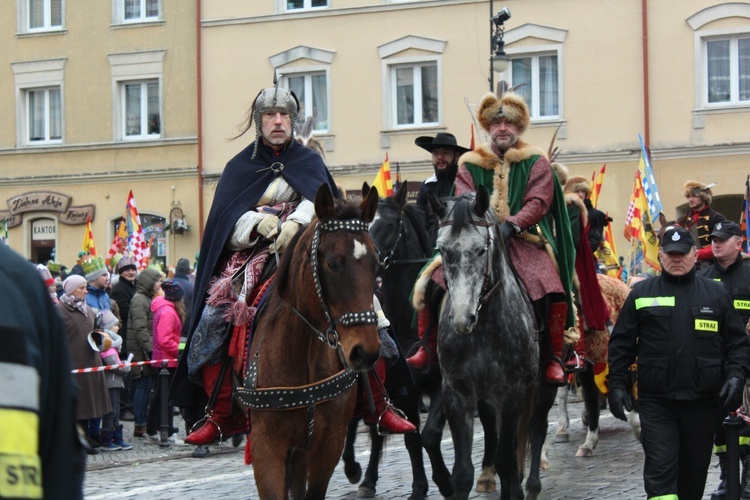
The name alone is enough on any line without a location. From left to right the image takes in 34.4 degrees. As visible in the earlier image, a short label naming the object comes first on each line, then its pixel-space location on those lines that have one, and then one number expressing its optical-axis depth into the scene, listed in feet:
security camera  69.21
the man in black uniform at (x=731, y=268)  31.73
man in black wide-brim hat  36.70
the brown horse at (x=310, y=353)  19.44
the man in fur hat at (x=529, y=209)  30.48
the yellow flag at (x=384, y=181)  60.59
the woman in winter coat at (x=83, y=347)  44.14
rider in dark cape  22.81
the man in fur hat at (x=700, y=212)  43.83
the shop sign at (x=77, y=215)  114.01
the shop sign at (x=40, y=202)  115.65
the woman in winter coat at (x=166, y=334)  49.16
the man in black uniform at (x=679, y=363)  24.85
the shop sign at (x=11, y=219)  116.78
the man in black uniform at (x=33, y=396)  7.97
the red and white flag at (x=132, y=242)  76.59
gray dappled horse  27.12
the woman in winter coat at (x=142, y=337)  50.75
